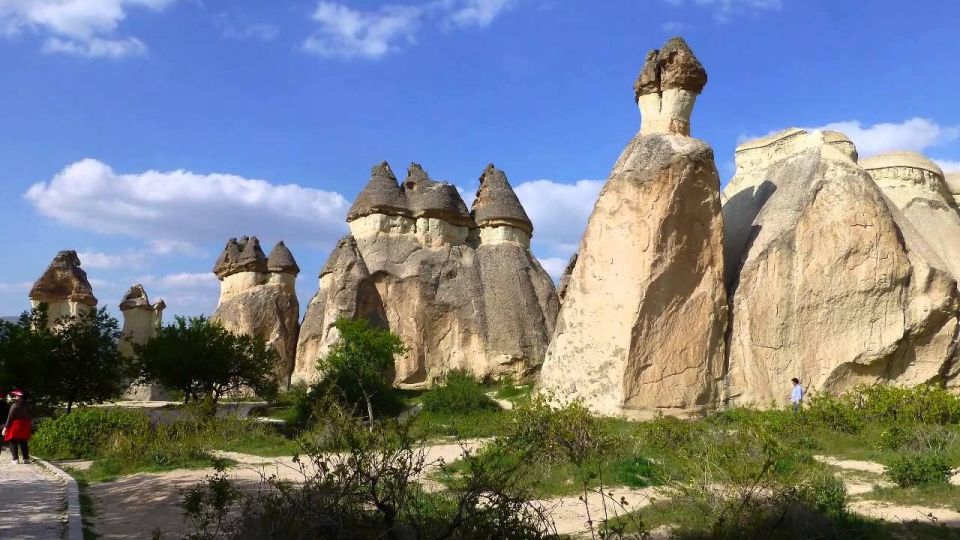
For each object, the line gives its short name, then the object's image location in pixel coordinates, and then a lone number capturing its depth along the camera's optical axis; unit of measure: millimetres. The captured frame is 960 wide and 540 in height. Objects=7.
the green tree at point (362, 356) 16078
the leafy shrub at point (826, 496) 5565
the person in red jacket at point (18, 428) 9898
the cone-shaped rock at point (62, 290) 26922
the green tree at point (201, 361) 16984
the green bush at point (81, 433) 11008
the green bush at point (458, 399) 15797
